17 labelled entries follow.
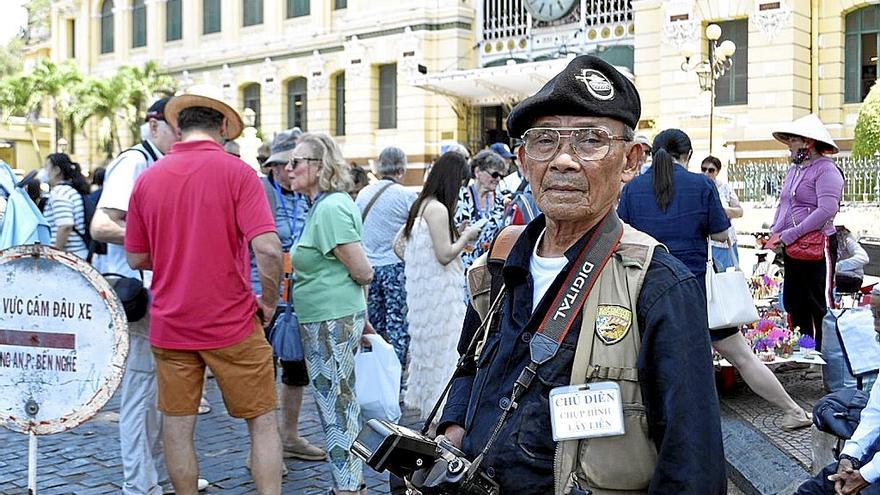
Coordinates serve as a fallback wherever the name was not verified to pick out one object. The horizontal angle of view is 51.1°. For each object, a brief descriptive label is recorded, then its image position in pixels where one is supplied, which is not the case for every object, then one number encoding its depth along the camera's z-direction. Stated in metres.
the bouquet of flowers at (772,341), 6.65
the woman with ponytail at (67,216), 7.39
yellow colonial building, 23.08
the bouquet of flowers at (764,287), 9.24
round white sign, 4.11
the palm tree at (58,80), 40.78
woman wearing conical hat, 6.85
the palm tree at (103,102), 38.34
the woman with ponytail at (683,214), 5.53
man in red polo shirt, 4.19
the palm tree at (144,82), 37.94
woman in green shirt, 4.84
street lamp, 20.43
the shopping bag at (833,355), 5.61
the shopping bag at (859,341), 4.56
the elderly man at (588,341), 1.96
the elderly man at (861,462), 3.44
